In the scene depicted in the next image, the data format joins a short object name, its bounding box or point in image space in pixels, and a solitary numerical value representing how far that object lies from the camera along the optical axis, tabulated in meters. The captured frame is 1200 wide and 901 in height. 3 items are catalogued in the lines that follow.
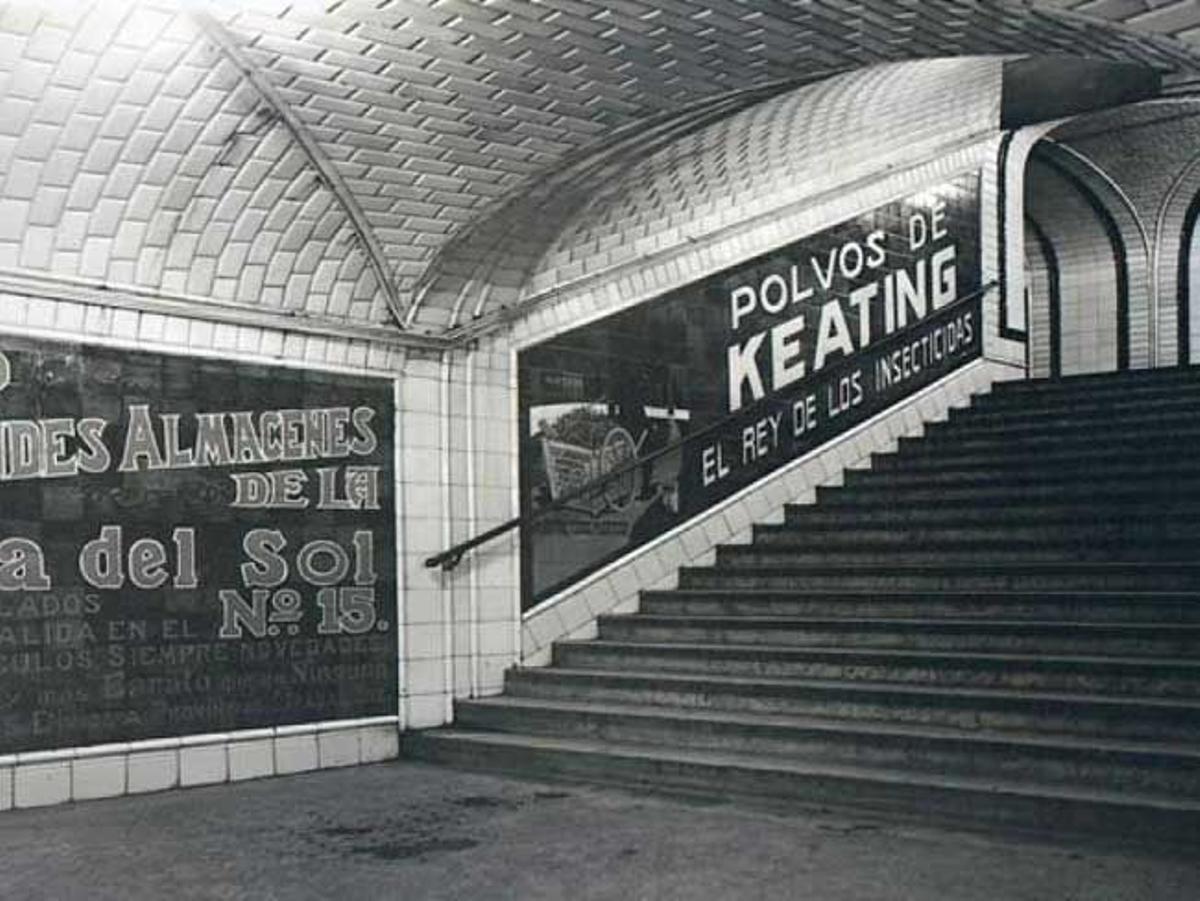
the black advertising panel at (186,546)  5.16
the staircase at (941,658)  4.74
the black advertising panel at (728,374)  7.19
